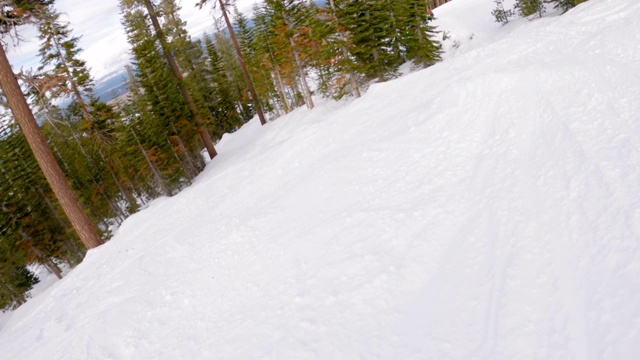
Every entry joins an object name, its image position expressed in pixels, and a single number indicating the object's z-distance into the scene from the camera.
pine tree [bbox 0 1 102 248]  9.13
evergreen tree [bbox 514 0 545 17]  22.08
